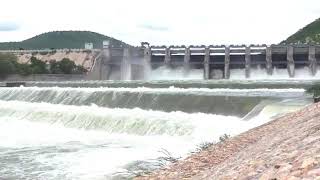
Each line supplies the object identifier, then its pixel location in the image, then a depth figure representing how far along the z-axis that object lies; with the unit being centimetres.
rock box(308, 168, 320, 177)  459
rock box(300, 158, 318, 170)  501
